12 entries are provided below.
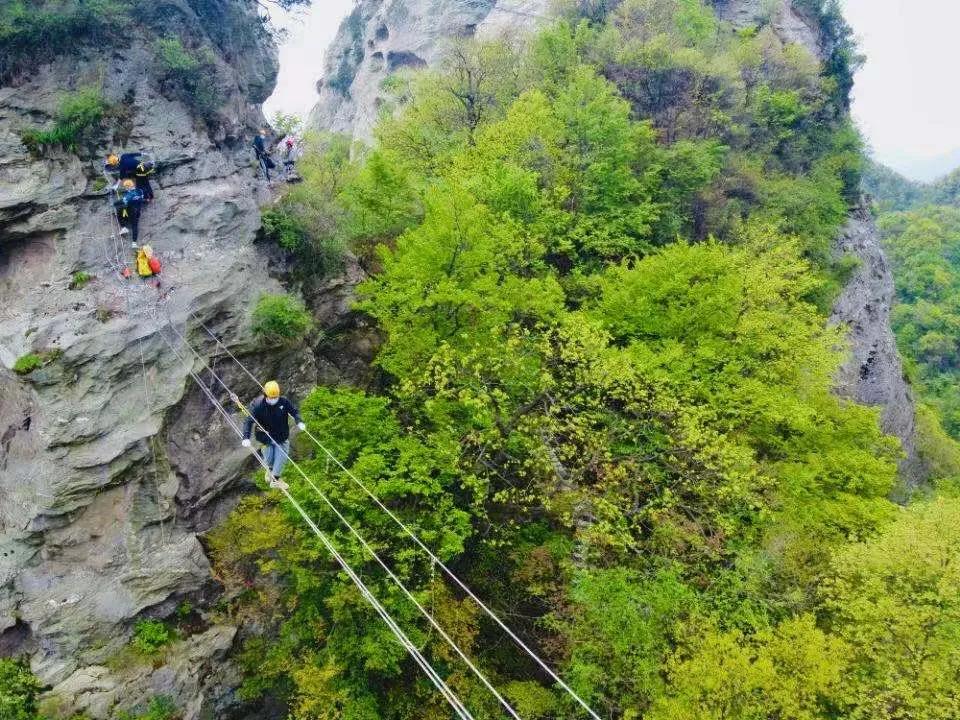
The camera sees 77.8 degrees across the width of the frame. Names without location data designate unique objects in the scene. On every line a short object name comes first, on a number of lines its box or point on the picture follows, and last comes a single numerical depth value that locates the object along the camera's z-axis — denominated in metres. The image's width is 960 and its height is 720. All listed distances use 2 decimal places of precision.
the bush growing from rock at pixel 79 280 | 14.54
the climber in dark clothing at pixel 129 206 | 15.22
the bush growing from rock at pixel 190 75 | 17.88
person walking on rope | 11.79
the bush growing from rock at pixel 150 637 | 13.69
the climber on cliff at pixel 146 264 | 14.77
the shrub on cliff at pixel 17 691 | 12.27
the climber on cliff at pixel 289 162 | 21.87
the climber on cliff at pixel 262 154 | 20.11
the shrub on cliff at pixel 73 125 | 15.60
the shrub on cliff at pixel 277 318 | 16.41
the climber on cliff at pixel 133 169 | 15.48
